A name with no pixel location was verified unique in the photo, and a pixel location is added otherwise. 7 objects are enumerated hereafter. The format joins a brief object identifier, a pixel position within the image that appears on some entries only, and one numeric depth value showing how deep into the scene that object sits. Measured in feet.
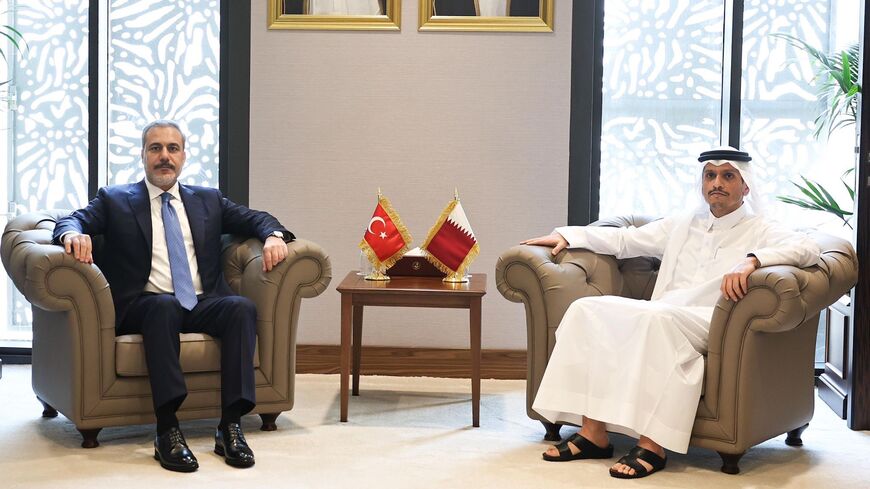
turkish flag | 14.17
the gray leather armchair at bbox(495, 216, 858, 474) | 11.30
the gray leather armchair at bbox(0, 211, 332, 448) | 11.89
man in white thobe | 11.48
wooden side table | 13.39
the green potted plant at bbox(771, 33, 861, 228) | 15.97
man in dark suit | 11.85
